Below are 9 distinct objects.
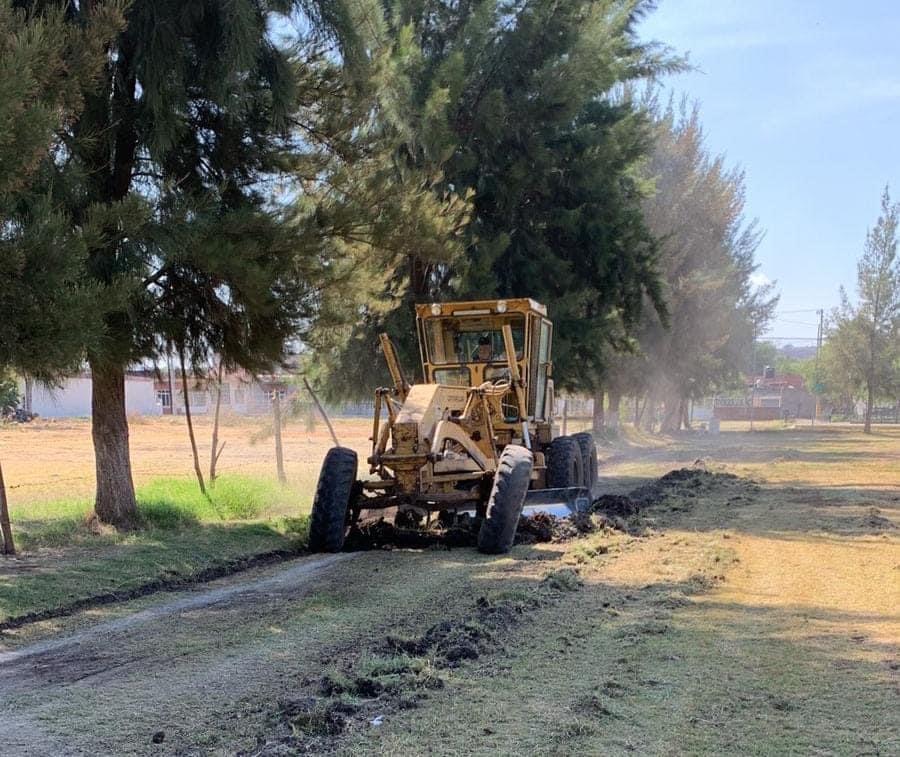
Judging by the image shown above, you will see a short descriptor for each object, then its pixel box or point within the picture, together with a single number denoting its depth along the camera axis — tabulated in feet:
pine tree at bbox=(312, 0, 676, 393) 57.16
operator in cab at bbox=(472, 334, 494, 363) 44.82
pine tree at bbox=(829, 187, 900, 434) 157.38
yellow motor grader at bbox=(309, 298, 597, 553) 36.22
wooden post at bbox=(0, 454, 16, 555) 34.42
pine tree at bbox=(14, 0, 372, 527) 31.91
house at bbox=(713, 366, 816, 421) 258.98
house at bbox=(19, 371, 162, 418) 207.89
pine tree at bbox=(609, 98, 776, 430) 115.24
